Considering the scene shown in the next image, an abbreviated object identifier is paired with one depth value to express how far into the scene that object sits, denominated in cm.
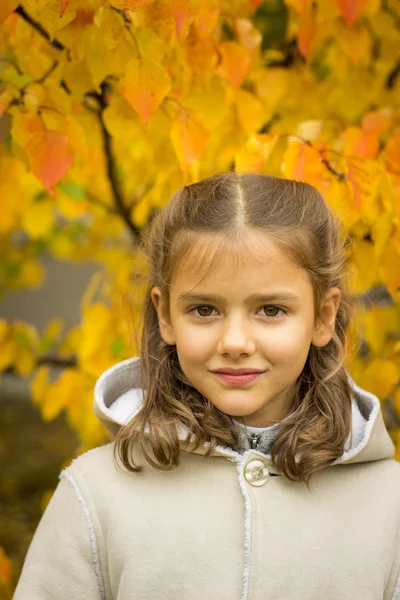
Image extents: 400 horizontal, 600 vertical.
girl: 107
